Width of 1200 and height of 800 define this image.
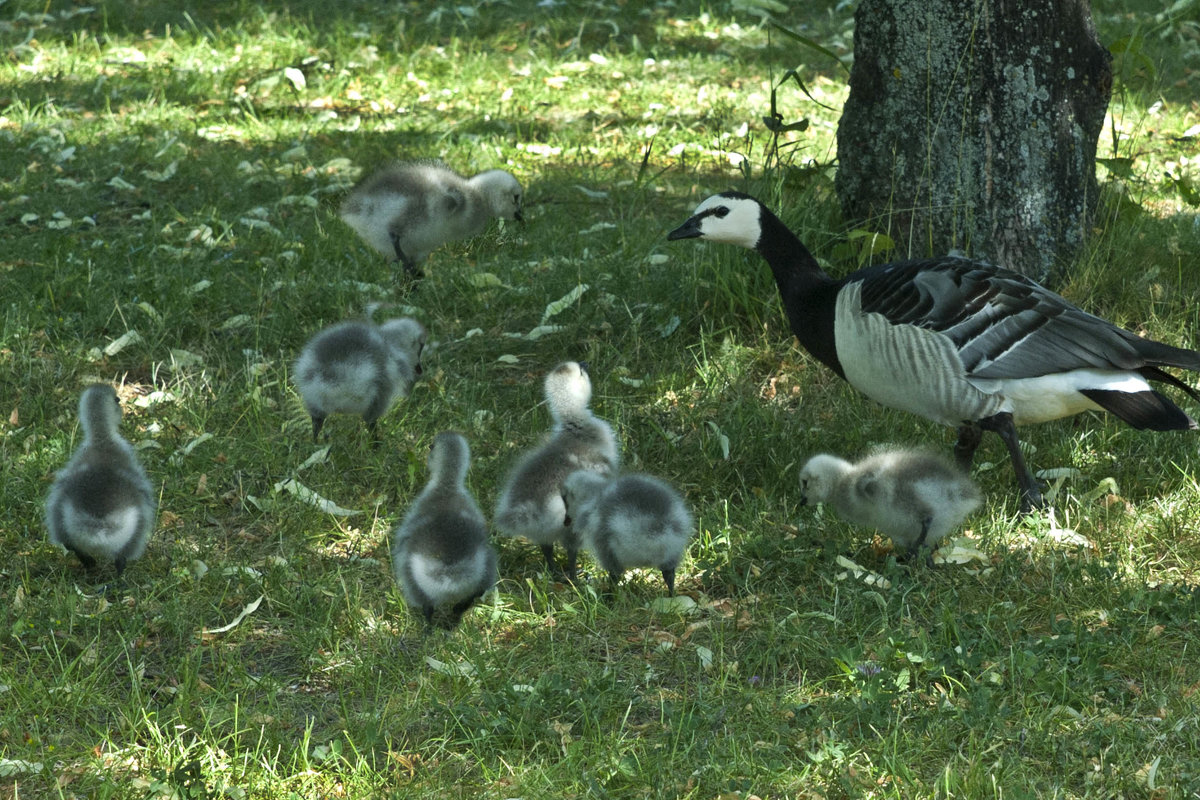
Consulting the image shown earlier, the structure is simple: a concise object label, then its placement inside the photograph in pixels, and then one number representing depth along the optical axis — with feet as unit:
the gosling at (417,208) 51.34
